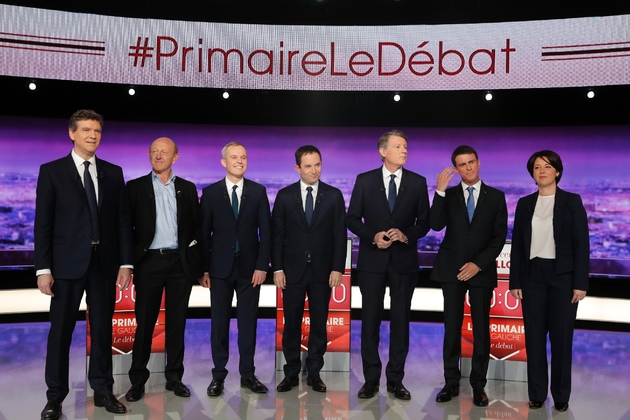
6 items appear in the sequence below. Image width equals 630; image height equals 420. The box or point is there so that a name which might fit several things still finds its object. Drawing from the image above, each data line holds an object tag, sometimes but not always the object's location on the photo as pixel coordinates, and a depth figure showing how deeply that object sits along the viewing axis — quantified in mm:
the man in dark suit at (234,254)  4551
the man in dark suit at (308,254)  4629
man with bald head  4441
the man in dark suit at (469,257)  4480
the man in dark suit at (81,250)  3906
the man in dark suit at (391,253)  4531
